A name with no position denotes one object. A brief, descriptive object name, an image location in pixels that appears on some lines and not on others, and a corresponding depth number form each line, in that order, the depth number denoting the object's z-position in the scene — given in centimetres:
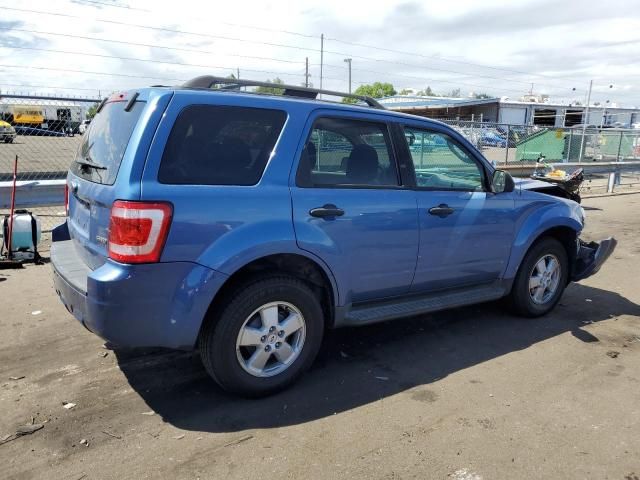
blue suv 302
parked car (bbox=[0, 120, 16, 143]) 1123
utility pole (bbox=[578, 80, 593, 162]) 1983
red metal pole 617
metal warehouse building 5262
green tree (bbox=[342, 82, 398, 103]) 9844
